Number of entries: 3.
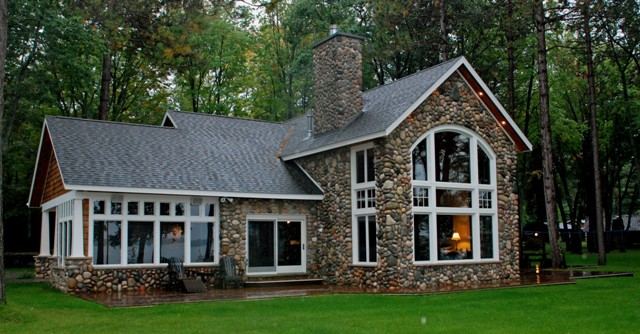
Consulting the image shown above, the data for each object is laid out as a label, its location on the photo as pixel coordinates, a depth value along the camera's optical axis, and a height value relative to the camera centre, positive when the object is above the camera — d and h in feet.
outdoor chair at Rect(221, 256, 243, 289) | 50.80 -4.02
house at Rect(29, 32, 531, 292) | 49.26 +2.62
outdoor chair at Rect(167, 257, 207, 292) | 47.47 -4.15
